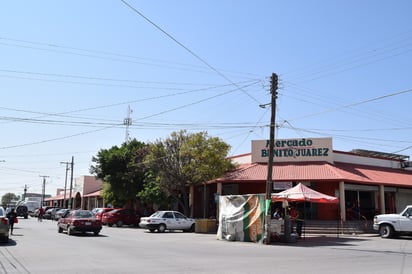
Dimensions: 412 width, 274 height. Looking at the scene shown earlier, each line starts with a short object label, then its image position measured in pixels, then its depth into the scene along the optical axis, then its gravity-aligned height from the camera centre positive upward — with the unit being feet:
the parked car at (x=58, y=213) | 150.16 -4.77
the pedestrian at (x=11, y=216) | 73.91 -3.03
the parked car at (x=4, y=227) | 55.73 -3.68
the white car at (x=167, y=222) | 96.53 -4.54
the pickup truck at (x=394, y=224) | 79.61 -3.22
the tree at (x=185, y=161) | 107.96 +10.76
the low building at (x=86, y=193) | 208.46 +3.69
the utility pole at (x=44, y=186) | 357.41 +11.20
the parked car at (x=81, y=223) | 78.12 -4.13
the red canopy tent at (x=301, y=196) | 77.46 +1.54
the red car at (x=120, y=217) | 118.11 -4.43
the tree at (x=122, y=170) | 131.13 +9.40
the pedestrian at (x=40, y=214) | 141.59 -4.79
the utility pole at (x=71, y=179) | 211.43 +10.19
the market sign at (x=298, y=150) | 112.47 +14.59
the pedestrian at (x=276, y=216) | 78.43 -2.14
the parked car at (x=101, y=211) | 124.26 -3.04
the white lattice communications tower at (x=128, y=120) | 117.36 +22.63
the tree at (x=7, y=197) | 547.24 +2.33
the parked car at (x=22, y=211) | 163.22 -4.81
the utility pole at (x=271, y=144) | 68.92 +10.57
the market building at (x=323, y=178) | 103.45 +6.51
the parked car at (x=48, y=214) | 173.93 -5.83
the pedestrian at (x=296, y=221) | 79.47 -3.03
